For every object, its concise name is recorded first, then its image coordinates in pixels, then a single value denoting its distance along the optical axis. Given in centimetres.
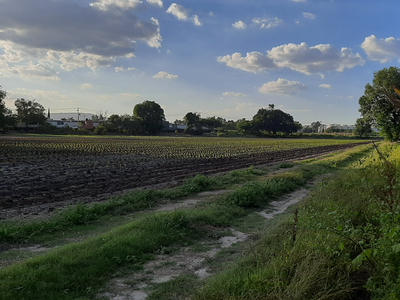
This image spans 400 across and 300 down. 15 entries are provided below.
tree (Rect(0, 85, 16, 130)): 5002
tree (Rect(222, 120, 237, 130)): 13970
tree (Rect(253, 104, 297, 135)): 10616
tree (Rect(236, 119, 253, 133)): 10962
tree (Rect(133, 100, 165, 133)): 10056
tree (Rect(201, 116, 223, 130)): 12040
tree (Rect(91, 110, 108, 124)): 15755
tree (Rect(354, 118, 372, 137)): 9451
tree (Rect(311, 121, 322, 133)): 18469
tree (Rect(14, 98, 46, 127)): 9125
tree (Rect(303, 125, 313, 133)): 18458
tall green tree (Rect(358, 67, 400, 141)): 2730
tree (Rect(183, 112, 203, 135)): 10820
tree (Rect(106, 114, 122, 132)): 9666
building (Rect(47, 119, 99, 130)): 11629
